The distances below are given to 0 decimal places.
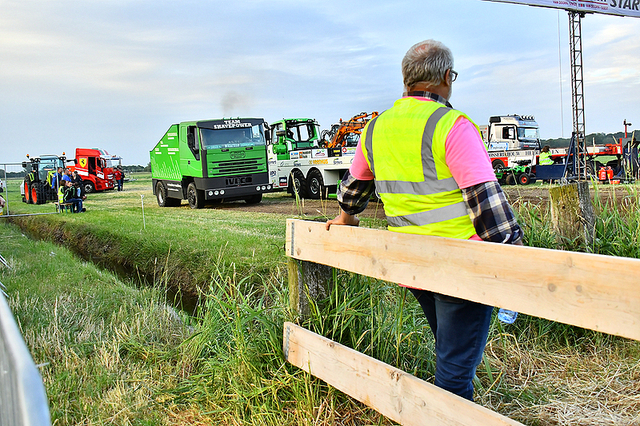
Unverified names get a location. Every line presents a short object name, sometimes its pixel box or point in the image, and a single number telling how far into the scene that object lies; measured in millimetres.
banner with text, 18062
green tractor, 24984
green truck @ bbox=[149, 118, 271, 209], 17359
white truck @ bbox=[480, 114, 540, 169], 23953
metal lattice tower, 19172
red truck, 33397
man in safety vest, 2121
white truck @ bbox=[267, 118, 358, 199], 17828
